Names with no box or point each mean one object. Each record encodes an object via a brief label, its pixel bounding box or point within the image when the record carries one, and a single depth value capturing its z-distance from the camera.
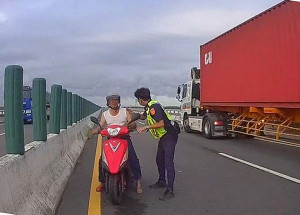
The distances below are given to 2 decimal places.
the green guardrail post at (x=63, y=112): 6.86
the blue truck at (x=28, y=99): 19.44
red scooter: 4.12
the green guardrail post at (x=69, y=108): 8.35
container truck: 7.63
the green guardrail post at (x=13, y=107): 3.14
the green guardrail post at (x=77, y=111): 10.77
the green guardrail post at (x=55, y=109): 5.51
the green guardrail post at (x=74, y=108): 9.55
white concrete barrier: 2.70
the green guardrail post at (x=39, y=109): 4.16
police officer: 4.49
